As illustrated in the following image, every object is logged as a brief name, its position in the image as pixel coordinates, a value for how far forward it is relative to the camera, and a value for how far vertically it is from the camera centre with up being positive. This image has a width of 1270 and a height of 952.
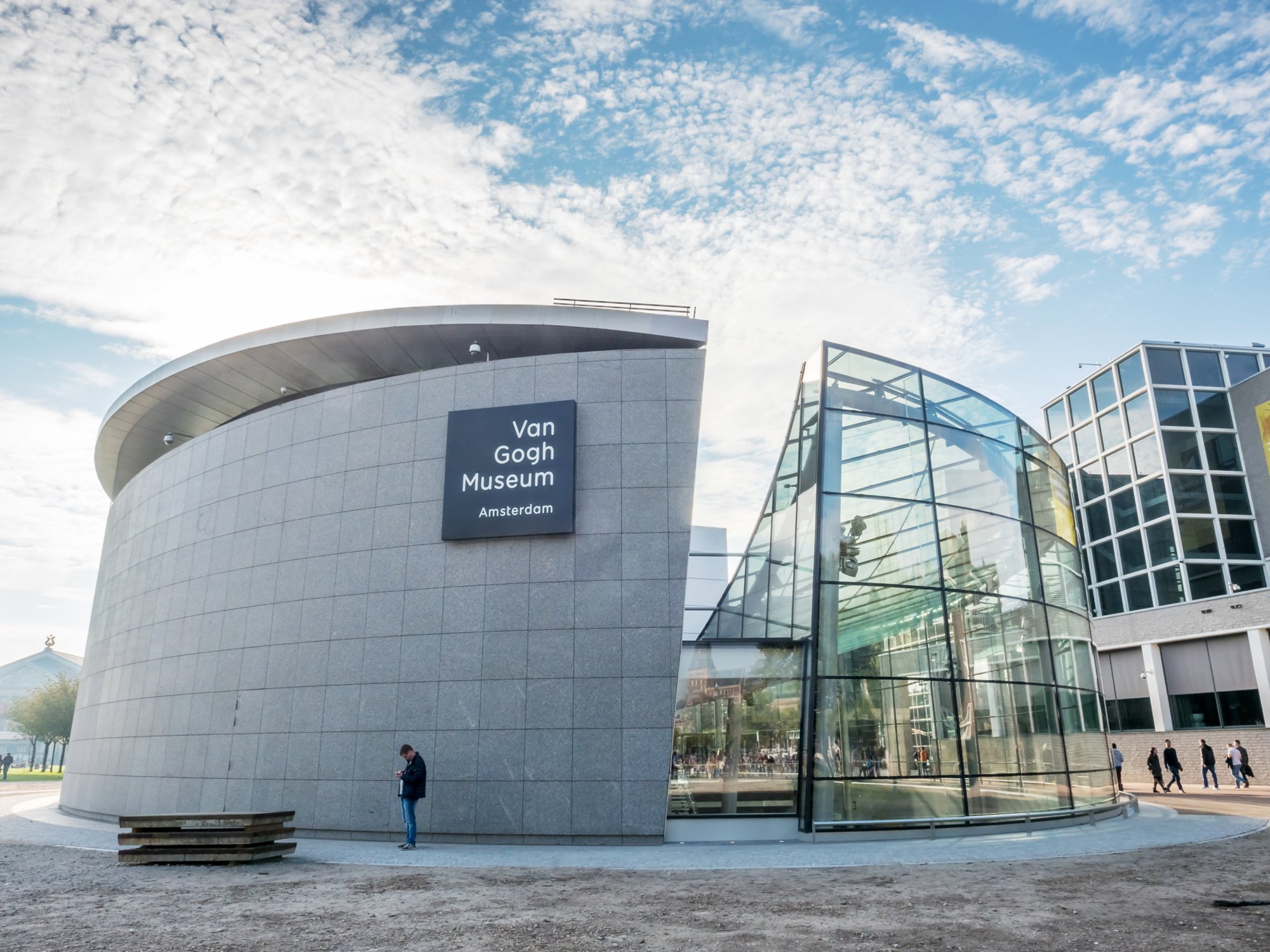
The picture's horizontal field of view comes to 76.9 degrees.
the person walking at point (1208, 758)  23.83 -1.31
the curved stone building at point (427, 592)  13.35 +2.22
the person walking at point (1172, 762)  23.52 -1.42
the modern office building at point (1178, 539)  30.23 +7.22
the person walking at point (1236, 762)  24.06 -1.46
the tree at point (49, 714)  54.09 +0.08
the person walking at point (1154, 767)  23.95 -1.57
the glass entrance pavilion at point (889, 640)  13.23 +1.25
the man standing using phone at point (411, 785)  12.34 -1.05
